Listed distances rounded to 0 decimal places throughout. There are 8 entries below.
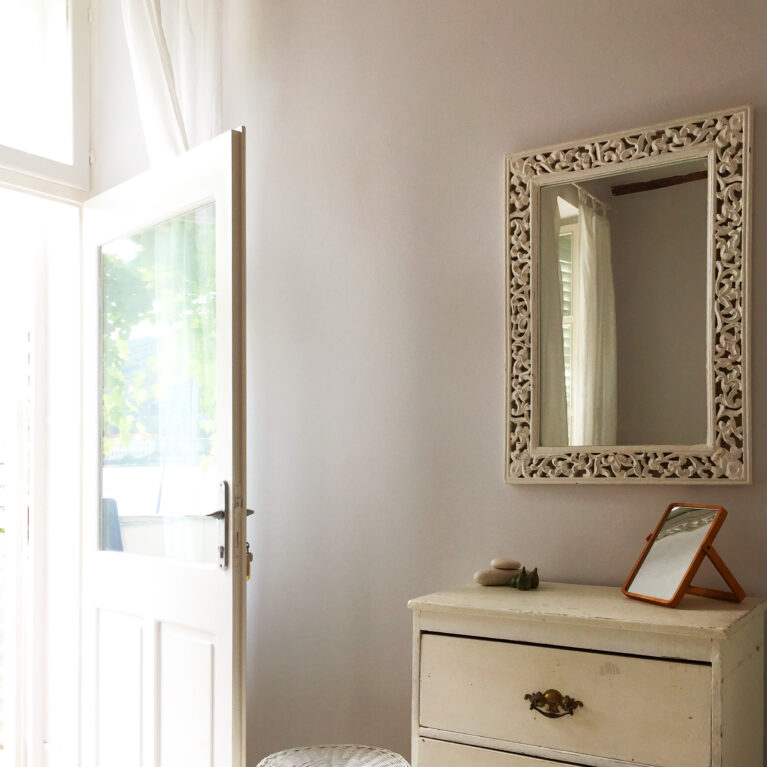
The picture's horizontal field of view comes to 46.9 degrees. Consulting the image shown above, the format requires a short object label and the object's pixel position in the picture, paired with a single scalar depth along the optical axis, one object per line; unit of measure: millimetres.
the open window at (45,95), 2750
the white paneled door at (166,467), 2139
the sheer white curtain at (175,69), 2604
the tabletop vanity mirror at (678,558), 1645
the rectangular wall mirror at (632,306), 1838
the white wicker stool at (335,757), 2053
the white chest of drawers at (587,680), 1463
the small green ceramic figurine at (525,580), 1870
